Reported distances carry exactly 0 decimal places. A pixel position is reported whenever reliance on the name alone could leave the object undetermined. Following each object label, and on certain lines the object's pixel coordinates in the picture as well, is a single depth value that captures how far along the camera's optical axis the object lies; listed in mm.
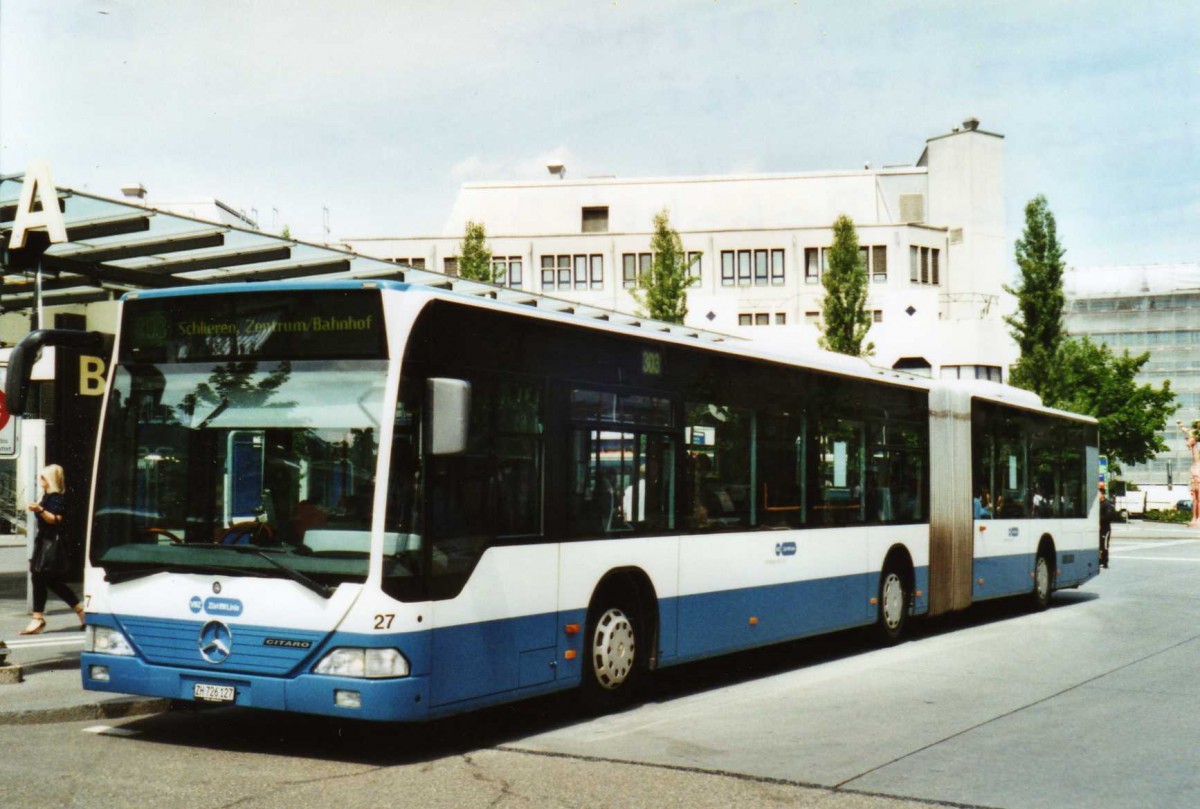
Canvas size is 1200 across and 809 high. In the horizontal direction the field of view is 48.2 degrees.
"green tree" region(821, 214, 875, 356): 52688
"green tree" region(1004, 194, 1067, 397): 56188
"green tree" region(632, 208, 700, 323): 46594
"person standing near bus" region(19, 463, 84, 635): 13086
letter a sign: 11281
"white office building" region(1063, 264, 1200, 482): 131250
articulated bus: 7660
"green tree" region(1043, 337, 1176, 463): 67188
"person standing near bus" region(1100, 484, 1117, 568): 30134
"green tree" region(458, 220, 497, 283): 51594
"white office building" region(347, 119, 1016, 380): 65875
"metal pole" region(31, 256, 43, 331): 11969
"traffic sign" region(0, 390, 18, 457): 12570
